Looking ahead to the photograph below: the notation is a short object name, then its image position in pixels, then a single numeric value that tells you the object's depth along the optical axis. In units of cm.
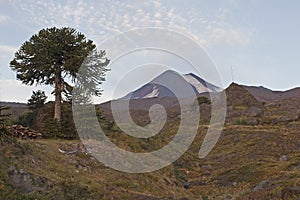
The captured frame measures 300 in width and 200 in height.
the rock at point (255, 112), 6803
